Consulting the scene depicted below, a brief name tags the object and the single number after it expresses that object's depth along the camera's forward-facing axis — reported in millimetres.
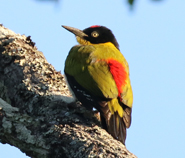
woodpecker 8266
